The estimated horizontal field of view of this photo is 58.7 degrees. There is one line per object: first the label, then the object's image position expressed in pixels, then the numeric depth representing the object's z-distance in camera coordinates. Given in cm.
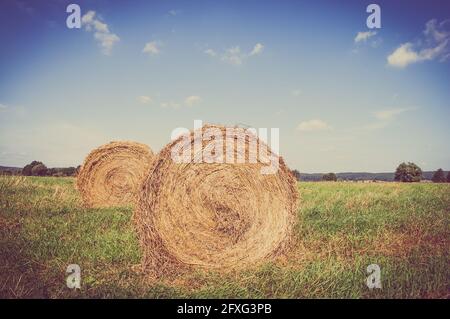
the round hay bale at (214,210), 542
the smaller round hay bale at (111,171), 1046
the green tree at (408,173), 3288
